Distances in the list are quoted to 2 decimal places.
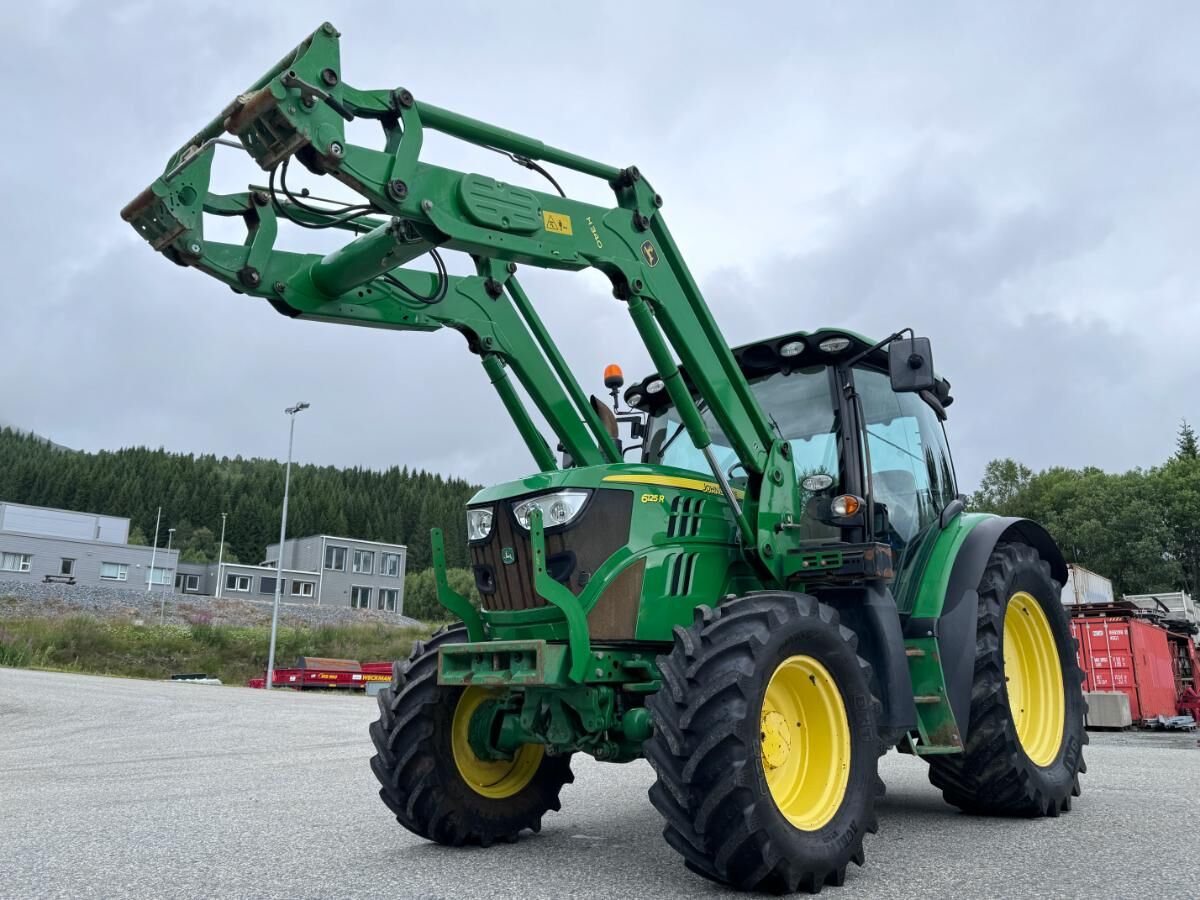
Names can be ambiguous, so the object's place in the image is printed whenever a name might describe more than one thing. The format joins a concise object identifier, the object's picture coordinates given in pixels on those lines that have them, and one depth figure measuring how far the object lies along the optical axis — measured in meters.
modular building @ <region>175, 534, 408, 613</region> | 71.50
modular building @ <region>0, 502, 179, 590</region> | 65.88
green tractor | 4.24
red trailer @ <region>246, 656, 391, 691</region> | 34.97
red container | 17.62
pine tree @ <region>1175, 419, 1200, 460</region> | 78.38
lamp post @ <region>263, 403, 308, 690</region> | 32.94
